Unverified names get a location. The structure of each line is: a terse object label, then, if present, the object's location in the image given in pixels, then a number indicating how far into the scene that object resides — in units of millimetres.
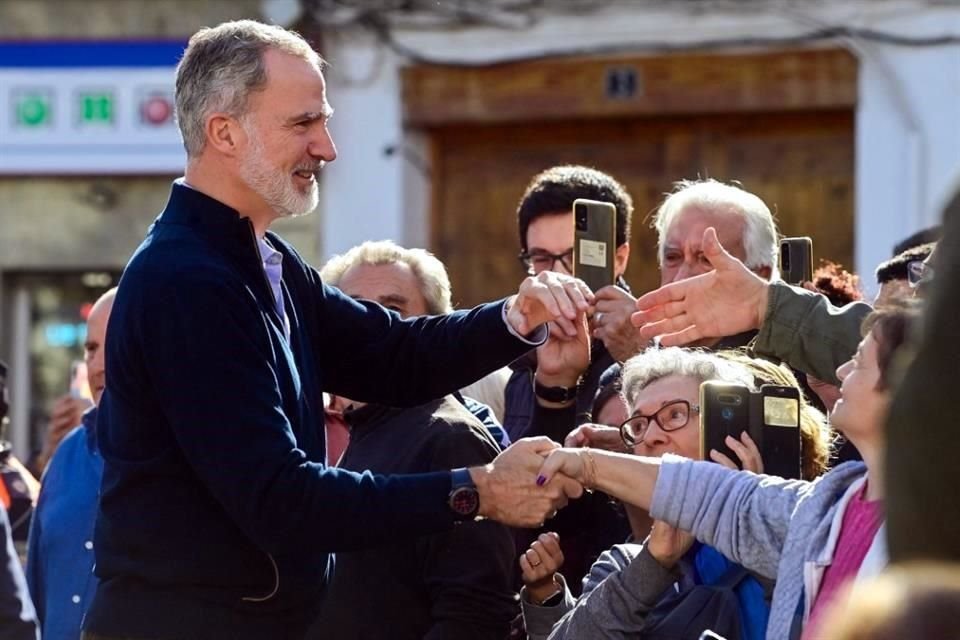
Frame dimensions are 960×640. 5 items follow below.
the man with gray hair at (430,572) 5857
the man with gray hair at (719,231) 6856
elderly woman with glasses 5207
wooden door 13431
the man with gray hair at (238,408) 4834
